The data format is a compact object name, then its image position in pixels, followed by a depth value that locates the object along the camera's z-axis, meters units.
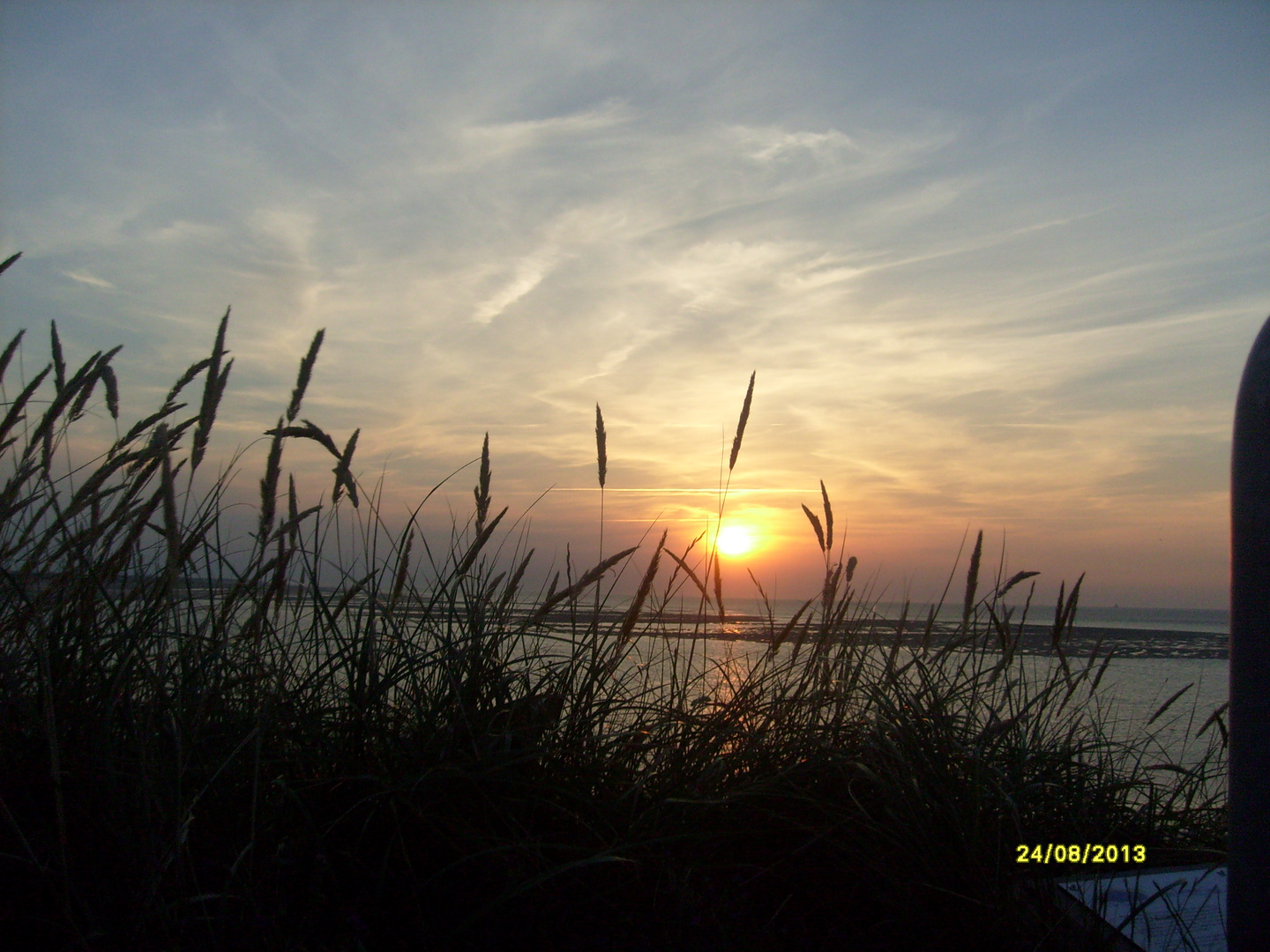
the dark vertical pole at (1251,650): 1.00
